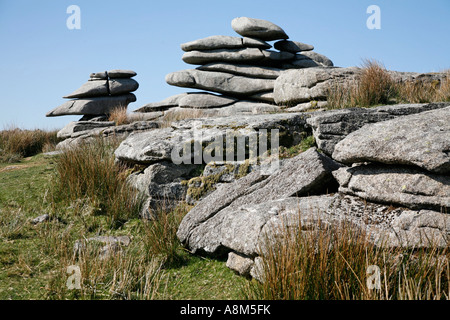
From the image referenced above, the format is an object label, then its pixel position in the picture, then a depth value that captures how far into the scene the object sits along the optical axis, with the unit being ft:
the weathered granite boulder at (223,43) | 61.87
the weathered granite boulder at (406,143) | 11.88
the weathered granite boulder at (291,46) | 66.13
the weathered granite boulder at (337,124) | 19.54
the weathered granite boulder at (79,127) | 51.01
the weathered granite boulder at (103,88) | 65.51
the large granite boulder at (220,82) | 60.44
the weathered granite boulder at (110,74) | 67.31
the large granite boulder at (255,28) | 61.36
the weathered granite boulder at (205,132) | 21.76
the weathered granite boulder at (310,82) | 38.63
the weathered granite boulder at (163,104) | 63.36
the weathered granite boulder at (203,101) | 59.77
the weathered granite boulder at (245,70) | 61.36
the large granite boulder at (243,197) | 14.57
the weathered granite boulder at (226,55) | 61.57
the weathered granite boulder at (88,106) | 63.93
